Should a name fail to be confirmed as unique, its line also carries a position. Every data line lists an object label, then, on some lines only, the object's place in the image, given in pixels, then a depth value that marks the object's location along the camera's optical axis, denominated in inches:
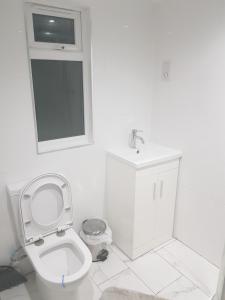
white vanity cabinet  77.4
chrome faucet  90.3
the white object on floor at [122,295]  60.5
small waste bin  80.6
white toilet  63.5
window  69.0
